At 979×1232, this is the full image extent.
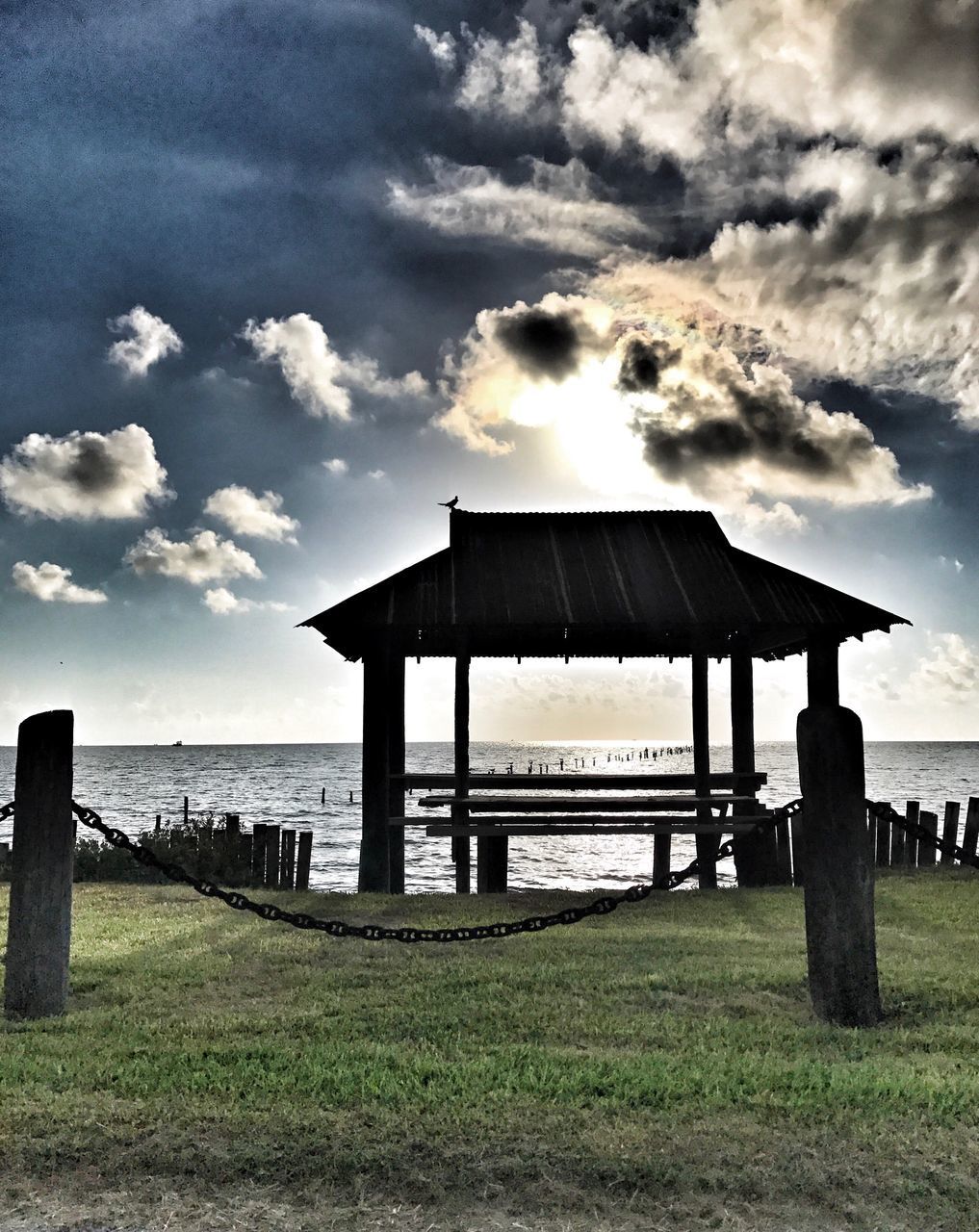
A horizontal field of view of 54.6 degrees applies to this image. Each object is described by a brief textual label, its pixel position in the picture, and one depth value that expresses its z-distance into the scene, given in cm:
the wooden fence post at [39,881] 621
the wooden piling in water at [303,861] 1591
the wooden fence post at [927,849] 1658
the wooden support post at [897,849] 1647
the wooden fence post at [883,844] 1628
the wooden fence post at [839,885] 597
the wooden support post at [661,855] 1595
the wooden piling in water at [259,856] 1578
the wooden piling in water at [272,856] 1559
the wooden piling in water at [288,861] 1584
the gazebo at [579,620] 1298
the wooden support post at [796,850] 1480
